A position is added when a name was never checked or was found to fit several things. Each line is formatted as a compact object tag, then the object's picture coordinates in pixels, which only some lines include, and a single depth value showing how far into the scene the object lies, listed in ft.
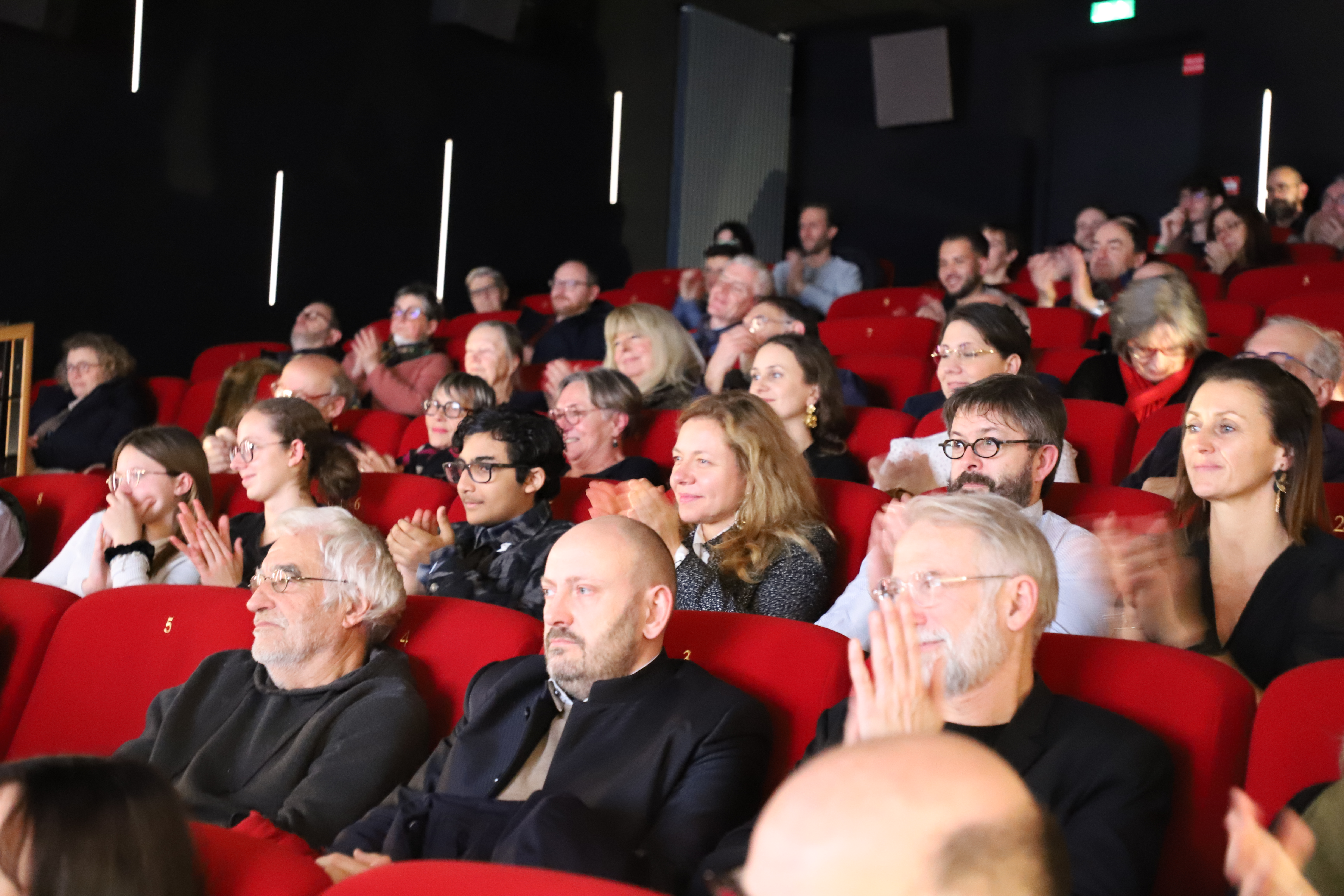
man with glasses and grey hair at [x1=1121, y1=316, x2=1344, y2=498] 9.62
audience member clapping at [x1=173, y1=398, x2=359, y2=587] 10.83
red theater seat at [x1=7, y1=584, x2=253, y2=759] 7.50
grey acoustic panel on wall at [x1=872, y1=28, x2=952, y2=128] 27.94
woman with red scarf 11.43
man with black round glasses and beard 7.42
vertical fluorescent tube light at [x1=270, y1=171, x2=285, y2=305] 21.59
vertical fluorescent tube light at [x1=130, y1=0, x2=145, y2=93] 19.58
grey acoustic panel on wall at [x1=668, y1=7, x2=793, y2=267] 27.63
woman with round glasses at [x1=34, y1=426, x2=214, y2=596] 9.91
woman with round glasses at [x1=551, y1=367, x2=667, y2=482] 11.75
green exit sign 25.76
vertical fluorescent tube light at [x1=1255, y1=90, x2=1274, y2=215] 24.21
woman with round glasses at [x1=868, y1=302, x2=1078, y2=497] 10.01
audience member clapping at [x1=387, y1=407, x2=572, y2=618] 9.29
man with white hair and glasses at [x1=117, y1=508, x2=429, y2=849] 6.56
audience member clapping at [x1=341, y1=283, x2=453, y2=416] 16.47
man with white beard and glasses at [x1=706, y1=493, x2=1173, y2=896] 4.67
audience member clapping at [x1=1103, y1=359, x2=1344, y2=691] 6.97
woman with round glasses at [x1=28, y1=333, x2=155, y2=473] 15.34
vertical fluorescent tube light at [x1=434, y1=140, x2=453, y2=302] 24.13
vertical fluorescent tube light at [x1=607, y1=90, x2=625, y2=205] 26.89
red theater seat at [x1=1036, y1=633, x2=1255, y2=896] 5.23
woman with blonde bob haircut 13.73
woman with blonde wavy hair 8.12
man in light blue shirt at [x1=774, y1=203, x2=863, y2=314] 21.54
